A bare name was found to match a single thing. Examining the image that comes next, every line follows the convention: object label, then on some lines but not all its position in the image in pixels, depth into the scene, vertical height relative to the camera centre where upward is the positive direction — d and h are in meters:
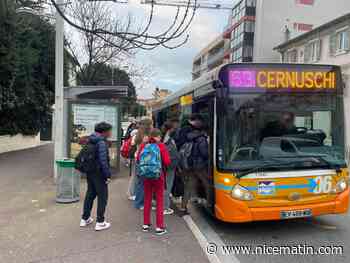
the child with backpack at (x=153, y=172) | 5.04 -0.70
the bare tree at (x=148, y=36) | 5.97 +1.74
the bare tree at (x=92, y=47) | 14.73 +3.85
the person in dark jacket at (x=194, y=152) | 5.47 -0.43
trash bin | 6.98 -1.20
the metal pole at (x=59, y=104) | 8.78 +0.57
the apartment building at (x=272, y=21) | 40.62 +13.80
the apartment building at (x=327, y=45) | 20.47 +6.06
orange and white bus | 4.75 -0.23
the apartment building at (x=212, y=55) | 53.34 +14.04
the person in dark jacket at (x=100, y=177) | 5.14 -0.83
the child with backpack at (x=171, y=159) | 5.96 -0.59
